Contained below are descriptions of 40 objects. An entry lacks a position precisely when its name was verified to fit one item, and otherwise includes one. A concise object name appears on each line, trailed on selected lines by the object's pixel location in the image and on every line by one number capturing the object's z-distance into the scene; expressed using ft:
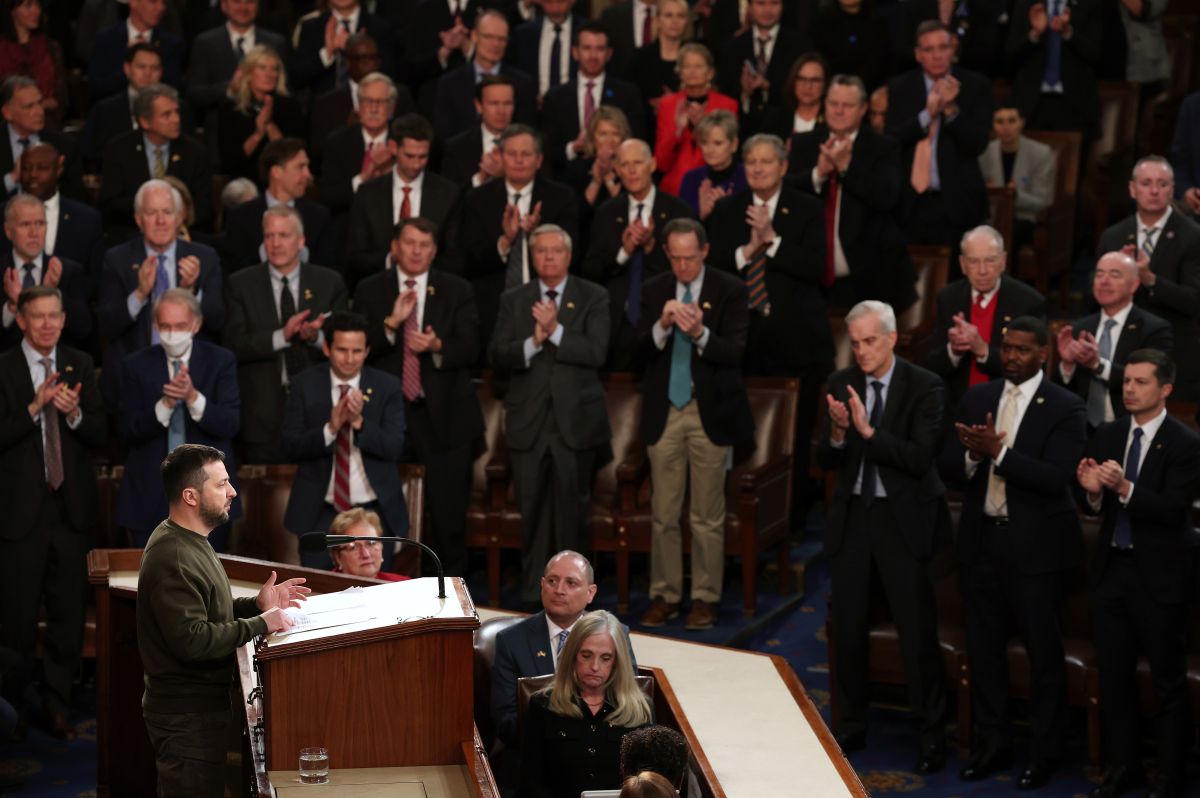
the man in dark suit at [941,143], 56.18
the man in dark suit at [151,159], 54.65
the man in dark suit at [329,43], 63.67
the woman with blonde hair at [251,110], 58.13
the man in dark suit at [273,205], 52.26
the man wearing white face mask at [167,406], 44.11
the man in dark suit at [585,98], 58.23
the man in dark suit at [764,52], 60.75
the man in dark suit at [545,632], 34.32
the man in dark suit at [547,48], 62.59
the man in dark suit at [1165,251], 47.50
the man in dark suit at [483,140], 55.16
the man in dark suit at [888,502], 41.14
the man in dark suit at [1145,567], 39.06
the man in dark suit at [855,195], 52.37
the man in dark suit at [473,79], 59.16
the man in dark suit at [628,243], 50.85
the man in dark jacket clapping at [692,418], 47.55
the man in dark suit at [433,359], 48.42
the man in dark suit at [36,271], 48.52
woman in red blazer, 56.08
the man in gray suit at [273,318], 48.01
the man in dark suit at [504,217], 51.70
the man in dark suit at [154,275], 47.70
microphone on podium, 27.58
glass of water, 25.77
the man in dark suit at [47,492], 43.80
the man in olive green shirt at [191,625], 27.50
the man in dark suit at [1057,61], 61.31
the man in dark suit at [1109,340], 44.06
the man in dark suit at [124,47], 63.77
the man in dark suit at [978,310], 45.57
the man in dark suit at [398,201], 52.24
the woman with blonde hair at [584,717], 31.19
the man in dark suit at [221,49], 61.98
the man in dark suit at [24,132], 56.18
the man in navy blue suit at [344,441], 44.06
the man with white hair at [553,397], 47.85
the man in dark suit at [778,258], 50.19
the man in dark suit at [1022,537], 40.27
